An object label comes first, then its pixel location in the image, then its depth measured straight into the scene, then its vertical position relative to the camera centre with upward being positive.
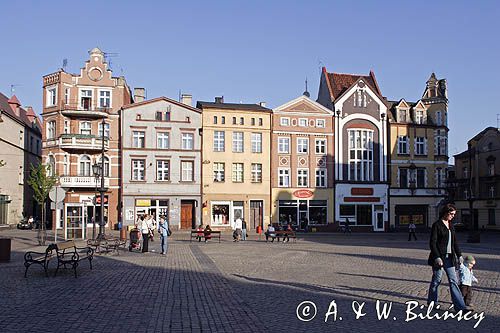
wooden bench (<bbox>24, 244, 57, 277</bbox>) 14.83 -1.83
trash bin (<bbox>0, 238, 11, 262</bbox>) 18.80 -1.95
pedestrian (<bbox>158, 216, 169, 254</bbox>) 22.78 -1.63
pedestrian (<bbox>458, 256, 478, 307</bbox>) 10.43 -1.65
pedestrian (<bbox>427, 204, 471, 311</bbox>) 9.66 -1.10
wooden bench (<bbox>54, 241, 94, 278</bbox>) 14.88 -1.81
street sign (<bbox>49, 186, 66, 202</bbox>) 24.02 -0.02
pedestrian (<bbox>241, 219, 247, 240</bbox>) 36.69 -2.46
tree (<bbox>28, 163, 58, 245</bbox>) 34.62 +0.69
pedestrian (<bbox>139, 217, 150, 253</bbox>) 23.56 -1.72
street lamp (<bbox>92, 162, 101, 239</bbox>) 30.56 +1.42
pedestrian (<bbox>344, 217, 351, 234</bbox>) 51.62 -2.99
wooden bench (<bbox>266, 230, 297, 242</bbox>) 33.42 -2.38
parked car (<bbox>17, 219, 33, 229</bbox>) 52.81 -3.00
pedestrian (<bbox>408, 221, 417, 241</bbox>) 38.55 -2.46
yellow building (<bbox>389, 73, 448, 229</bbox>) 55.16 +3.88
